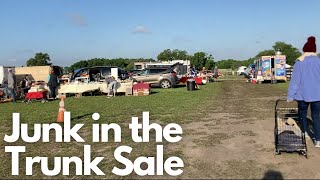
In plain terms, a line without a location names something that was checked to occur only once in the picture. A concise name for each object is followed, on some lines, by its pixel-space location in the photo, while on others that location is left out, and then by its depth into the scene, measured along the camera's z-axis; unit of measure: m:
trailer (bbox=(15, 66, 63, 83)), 24.25
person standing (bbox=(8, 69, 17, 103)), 13.29
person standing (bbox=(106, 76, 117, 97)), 14.33
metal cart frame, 4.29
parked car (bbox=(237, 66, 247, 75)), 53.00
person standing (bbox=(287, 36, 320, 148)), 4.53
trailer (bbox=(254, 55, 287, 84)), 21.92
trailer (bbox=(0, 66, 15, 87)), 20.99
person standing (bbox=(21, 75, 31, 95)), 15.34
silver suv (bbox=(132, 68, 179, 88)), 18.40
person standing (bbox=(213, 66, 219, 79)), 33.12
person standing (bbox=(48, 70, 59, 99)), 13.69
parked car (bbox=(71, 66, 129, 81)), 15.82
